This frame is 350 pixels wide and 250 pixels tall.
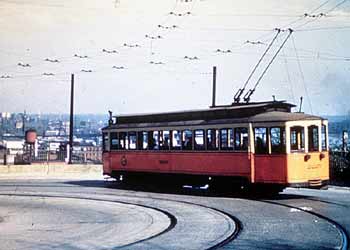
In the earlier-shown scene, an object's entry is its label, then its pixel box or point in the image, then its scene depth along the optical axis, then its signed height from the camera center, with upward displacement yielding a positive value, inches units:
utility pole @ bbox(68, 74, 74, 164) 1531.1 +108.4
